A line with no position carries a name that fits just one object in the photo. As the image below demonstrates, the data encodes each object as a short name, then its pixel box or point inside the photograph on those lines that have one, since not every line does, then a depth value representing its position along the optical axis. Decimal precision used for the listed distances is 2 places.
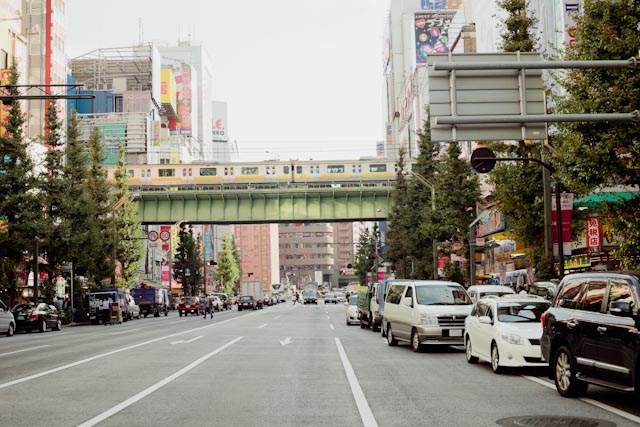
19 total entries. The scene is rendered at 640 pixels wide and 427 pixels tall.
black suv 9.77
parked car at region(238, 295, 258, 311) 80.94
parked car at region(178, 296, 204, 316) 68.00
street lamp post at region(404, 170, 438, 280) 46.84
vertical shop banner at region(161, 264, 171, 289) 98.57
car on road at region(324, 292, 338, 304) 118.81
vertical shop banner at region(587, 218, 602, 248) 31.70
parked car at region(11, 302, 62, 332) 39.22
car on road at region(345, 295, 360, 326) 39.84
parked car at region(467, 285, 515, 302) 27.38
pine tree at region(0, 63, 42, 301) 45.56
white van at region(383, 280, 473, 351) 20.42
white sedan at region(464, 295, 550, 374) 14.88
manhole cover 9.24
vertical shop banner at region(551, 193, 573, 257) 23.23
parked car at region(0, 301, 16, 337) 35.12
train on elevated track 69.75
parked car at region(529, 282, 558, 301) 21.51
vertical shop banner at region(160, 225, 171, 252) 81.16
